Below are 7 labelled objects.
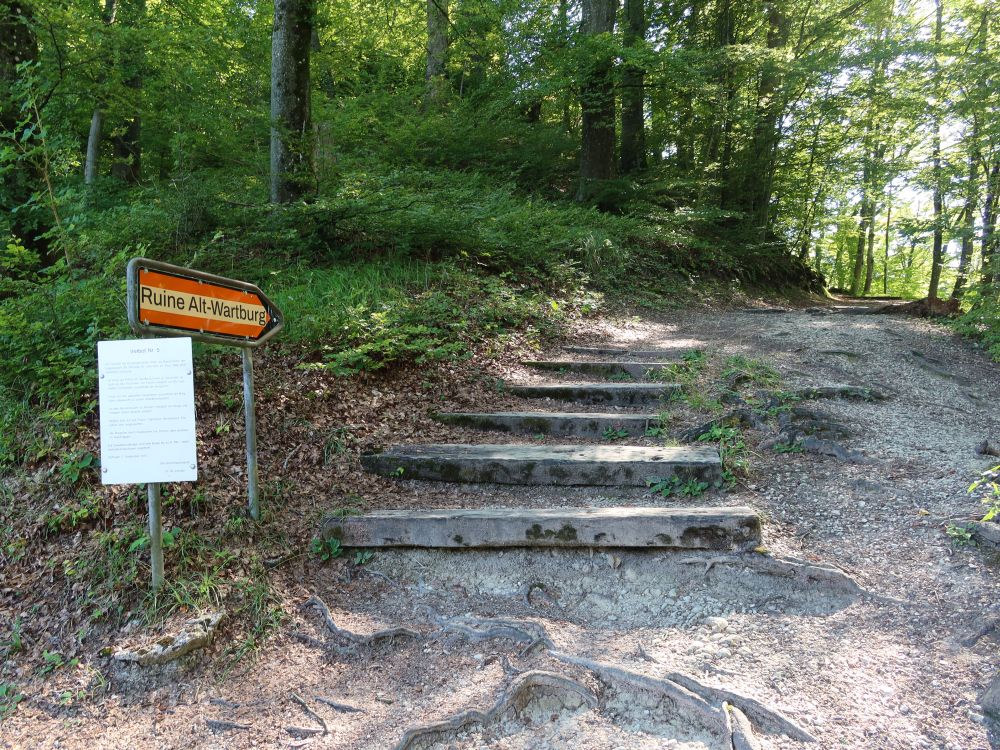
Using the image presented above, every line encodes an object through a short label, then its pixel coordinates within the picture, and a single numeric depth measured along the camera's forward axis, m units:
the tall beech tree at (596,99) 11.10
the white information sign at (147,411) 2.75
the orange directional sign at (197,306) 2.73
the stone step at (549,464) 3.97
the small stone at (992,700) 2.14
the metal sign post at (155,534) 2.84
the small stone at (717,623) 2.80
